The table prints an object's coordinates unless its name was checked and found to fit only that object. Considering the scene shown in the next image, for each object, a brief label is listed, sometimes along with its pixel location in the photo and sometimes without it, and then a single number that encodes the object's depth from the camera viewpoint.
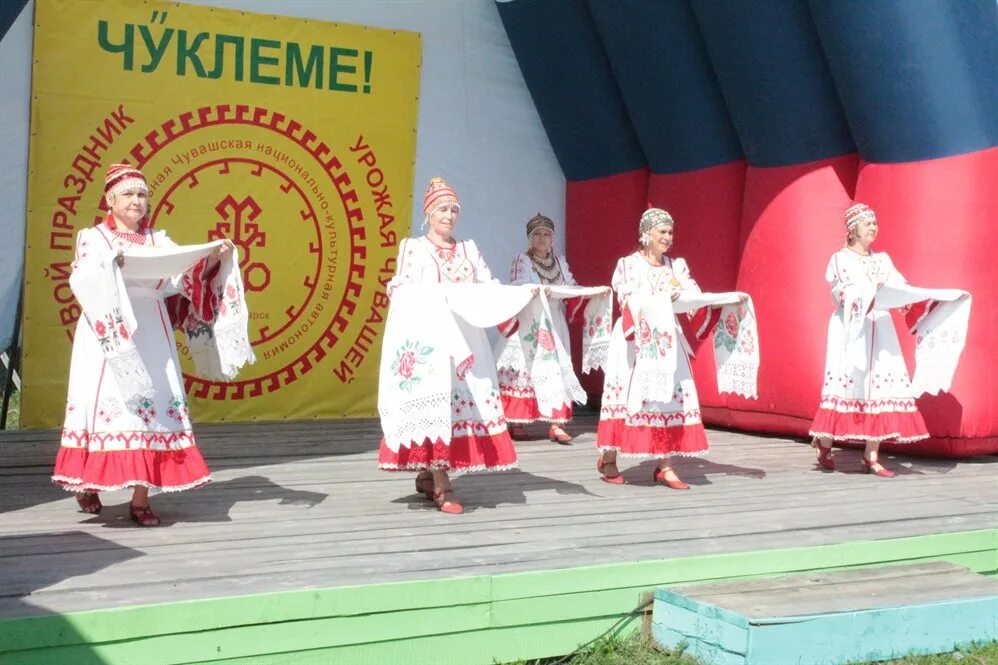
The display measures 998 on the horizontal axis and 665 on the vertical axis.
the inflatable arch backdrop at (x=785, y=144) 5.75
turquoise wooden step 3.31
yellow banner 6.59
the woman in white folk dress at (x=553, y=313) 6.78
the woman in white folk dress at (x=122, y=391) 4.00
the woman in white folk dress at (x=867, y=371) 5.66
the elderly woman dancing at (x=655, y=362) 5.09
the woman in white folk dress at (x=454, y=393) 4.59
